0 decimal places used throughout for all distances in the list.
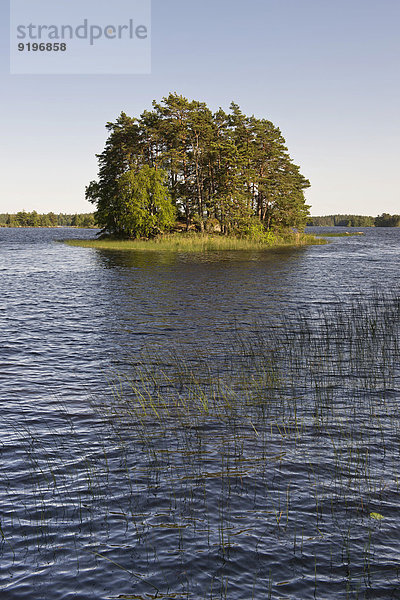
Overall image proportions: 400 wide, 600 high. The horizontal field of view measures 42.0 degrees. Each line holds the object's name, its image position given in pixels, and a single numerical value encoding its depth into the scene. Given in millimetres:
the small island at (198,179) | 77375
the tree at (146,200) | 76000
